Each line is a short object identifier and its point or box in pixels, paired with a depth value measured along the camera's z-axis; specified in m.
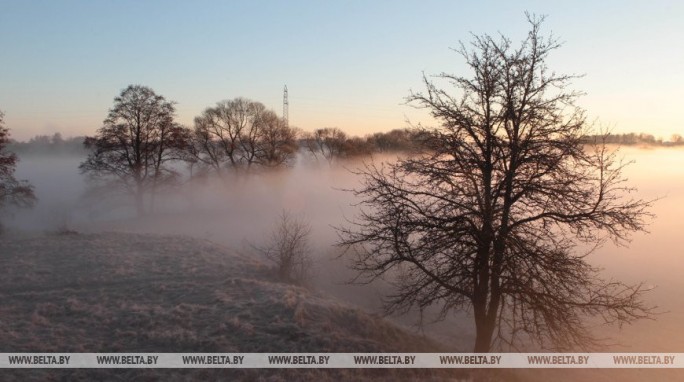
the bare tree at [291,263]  19.50
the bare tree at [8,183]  27.44
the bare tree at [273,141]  45.75
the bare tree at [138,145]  34.19
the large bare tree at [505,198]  9.36
